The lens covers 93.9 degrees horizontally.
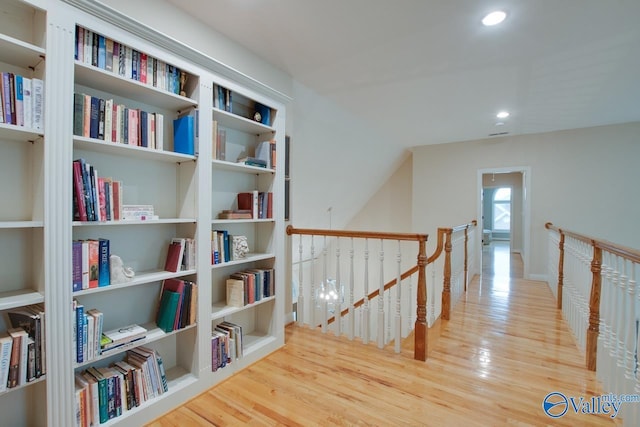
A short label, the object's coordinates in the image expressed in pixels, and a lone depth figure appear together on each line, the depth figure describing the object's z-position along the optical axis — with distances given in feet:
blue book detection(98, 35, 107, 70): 5.11
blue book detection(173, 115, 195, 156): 6.28
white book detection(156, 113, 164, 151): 5.89
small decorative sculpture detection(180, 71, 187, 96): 6.43
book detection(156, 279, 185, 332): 6.11
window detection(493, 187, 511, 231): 39.65
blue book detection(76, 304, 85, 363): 4.70
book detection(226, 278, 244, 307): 7.54
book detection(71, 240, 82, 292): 4.69
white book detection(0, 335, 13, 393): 3.94
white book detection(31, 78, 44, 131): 4.31
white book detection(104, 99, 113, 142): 5.14
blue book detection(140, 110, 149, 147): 5.64
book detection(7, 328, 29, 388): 4.06
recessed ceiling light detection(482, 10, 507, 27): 6.71
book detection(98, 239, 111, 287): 5.05
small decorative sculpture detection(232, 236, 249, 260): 7.47
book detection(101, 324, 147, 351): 5.19
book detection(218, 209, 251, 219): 7.55
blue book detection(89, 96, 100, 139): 4.96
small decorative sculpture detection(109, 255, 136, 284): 5.24
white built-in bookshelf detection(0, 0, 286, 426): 4.41
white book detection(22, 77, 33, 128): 4.24
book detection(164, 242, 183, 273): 6.22
